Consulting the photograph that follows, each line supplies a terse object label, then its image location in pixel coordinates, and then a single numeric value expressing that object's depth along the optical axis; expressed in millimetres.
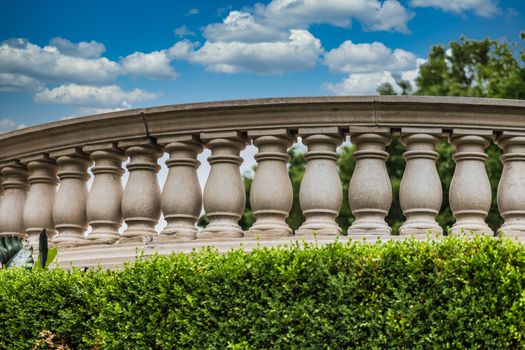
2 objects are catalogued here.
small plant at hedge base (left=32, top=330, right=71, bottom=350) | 6039
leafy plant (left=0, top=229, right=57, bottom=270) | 7352
